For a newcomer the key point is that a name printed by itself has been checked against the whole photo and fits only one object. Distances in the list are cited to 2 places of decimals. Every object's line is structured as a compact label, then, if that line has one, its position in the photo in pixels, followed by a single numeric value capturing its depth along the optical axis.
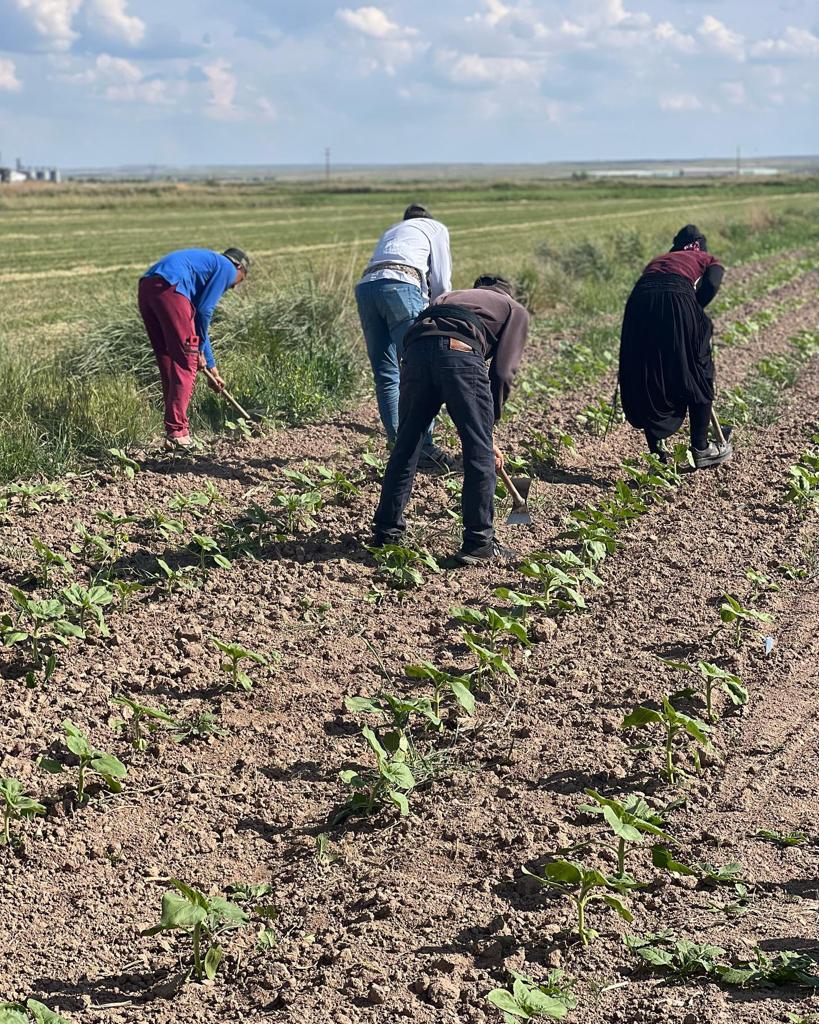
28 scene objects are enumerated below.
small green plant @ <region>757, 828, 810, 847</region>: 3.70
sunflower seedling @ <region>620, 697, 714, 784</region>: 3.94
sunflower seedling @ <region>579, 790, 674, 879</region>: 3.32
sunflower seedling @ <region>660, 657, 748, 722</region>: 4.30
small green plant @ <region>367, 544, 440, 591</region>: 5.92
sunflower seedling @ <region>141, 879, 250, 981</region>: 2.98
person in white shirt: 7.33
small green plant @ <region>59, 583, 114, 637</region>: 5.12
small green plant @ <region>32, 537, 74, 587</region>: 5.61
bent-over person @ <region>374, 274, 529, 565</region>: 5.86
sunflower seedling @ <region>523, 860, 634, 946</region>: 3.19
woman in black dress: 7.69
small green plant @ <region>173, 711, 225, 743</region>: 4.43
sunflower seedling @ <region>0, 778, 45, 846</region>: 3.68
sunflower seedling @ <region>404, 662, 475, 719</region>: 4.21
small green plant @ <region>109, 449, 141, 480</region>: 7.43
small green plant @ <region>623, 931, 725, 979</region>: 3.08
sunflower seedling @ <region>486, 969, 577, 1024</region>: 2.81
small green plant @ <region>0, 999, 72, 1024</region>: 2.75
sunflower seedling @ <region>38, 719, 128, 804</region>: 3.79
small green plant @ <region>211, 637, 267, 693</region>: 4.59
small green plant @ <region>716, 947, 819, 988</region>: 3.03
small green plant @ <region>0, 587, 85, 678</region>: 4.82
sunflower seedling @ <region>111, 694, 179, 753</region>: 4.24
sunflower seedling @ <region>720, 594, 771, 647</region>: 4.90
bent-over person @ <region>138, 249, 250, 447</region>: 7.95
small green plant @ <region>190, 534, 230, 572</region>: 5.80
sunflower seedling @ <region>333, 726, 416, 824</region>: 3.71
